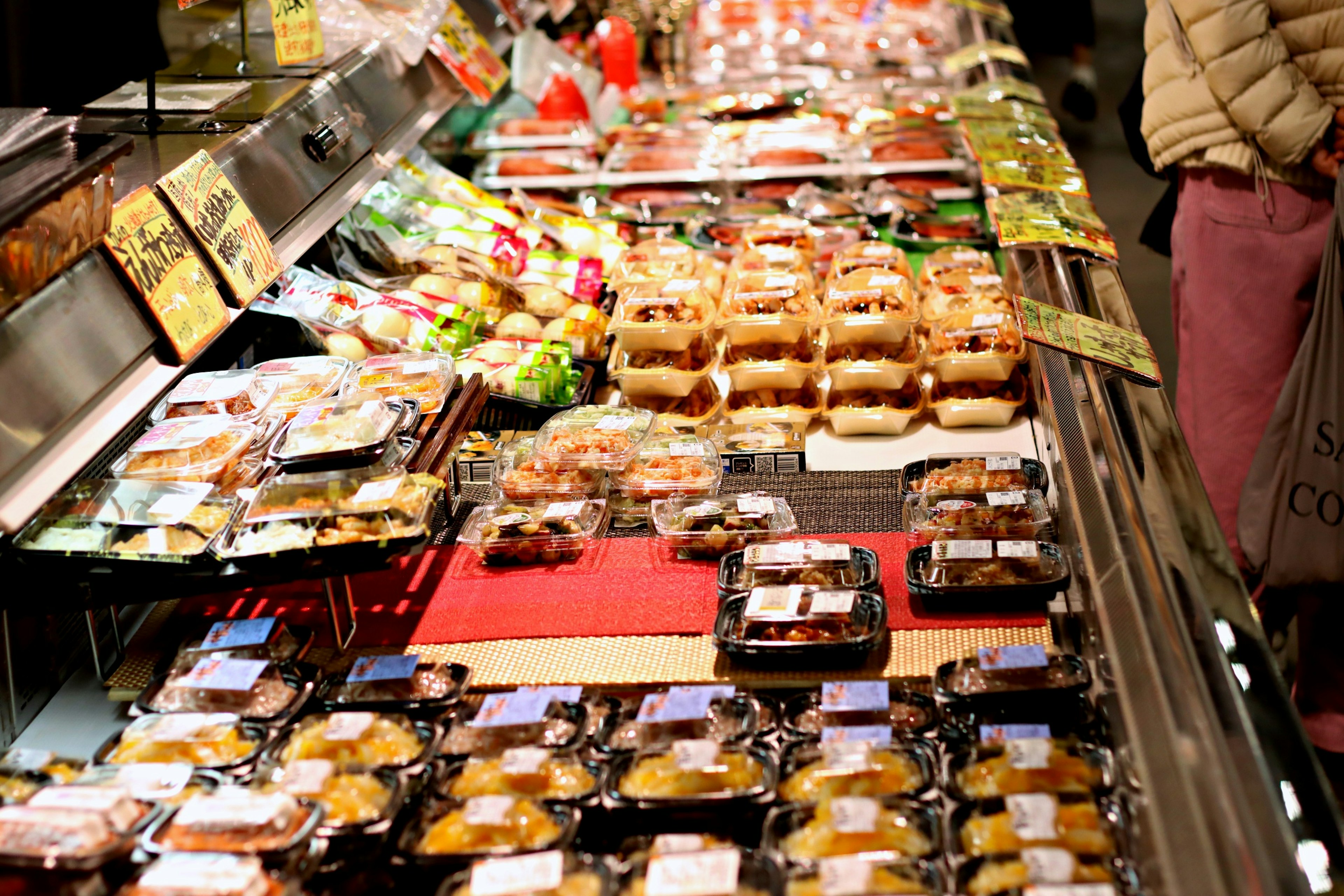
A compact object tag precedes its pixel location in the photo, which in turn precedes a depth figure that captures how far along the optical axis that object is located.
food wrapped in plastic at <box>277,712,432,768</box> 1.63
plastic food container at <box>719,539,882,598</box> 1.97
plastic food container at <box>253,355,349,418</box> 2.29
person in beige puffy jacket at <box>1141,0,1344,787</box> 2.90
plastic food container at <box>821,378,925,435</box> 2.70
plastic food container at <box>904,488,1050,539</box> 2.06
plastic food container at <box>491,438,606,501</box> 2.37
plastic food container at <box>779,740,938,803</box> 1.52
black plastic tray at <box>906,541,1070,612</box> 1.90
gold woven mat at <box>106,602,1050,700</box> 1.82
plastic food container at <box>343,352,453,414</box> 2.31
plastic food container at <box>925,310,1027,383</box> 2.67
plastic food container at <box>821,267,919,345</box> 2.79
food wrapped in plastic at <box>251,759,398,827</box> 1.51
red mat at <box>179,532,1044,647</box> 1.97
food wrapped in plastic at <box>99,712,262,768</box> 1.65
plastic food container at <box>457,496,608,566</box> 2.18
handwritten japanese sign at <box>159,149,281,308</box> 2.01
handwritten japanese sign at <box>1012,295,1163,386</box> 2.14
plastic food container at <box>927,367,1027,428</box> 2.66
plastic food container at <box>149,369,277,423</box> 2.21
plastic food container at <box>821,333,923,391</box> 2.75
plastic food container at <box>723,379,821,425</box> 2.77
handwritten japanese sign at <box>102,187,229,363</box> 1.78
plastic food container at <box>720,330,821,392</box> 2.79
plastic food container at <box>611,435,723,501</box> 2.35
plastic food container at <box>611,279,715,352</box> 2.80
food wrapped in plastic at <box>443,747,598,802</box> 1.55
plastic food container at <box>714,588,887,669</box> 1.80
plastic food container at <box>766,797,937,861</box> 1.41
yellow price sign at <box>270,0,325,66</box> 2.80
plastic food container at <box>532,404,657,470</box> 2.40
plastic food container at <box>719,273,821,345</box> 2.83
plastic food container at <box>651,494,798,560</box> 2.16
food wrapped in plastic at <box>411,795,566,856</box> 1.46
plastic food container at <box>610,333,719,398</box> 2.79
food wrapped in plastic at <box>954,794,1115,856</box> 1.39
